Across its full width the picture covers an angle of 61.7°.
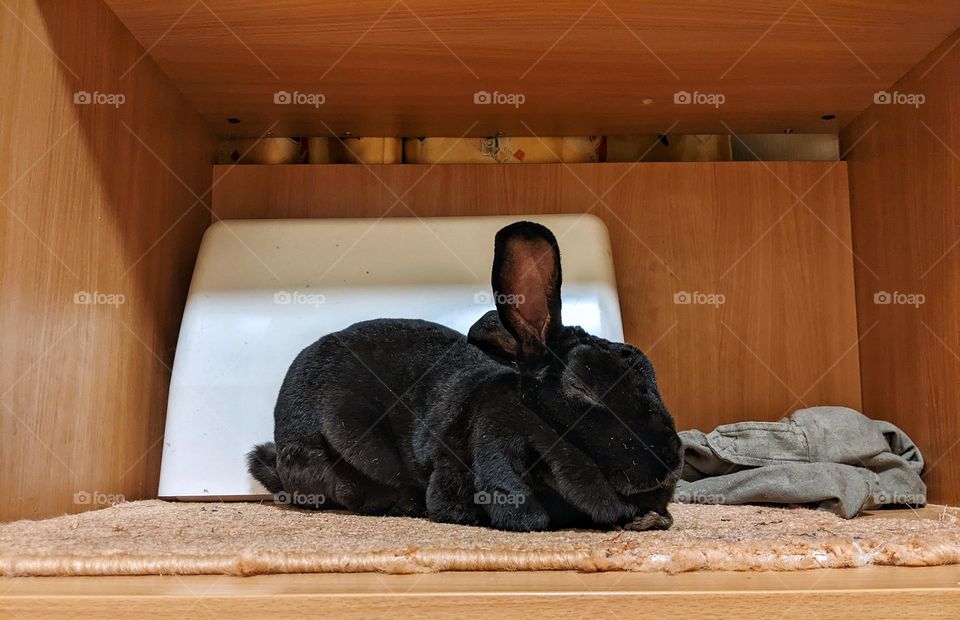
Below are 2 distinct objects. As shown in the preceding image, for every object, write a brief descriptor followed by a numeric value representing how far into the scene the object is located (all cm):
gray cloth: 90
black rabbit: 69
